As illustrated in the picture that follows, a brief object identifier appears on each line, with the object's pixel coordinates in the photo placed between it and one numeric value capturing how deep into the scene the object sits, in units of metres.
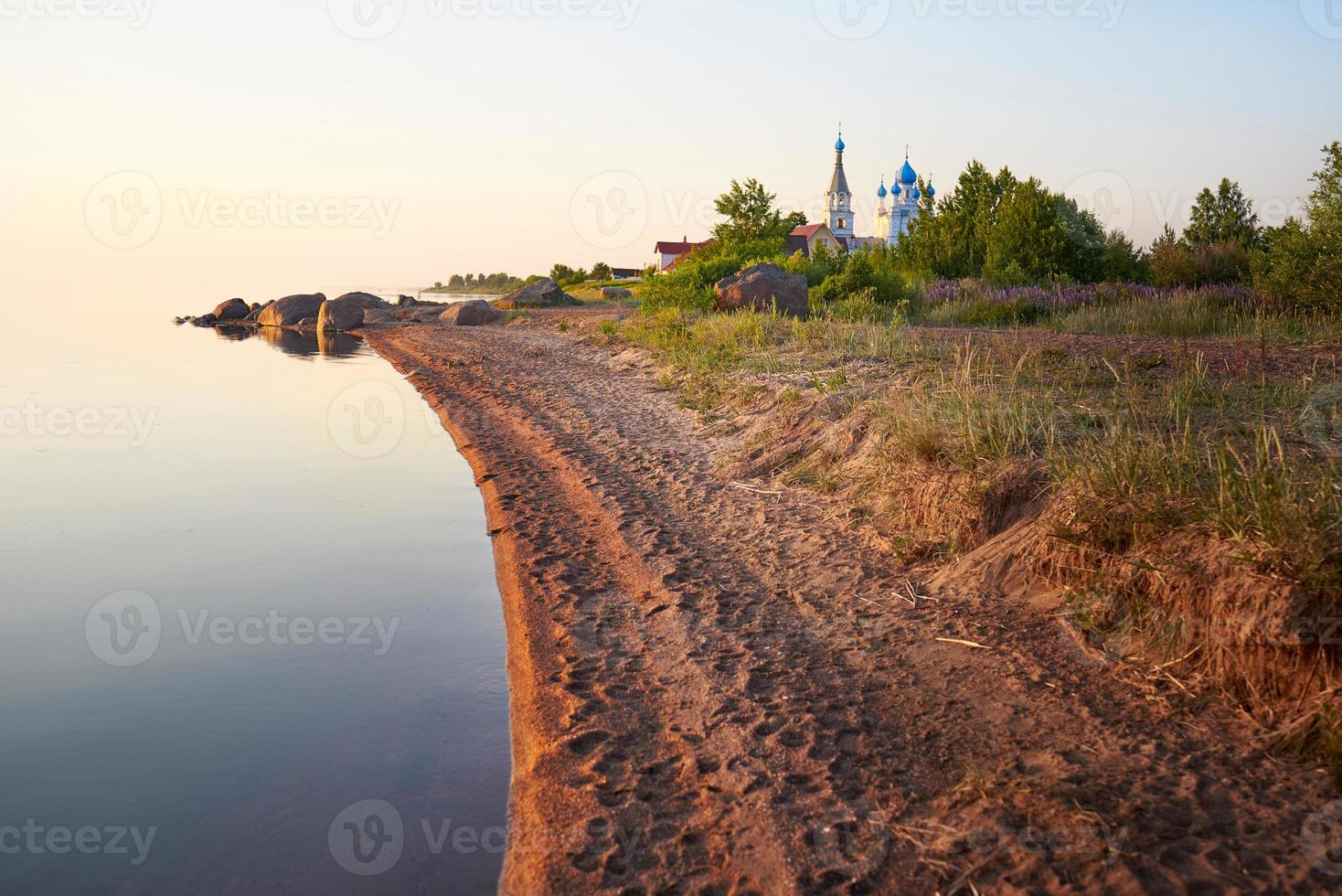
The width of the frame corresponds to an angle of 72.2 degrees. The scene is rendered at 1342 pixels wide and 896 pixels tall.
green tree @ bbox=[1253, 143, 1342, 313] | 14.65
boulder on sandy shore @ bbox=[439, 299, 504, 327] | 36.12
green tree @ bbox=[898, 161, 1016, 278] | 32.56
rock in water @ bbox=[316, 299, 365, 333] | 40.34
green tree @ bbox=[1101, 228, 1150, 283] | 27.52
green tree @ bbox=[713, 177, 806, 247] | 44.88
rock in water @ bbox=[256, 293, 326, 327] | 44.50
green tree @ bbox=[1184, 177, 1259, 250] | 31.11
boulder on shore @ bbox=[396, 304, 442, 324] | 41.10
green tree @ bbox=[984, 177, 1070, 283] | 27.67
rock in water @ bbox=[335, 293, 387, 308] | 43.31
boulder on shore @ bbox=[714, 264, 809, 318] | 19.86
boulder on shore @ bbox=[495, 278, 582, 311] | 41.47
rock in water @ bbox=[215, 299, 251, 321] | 48.16
